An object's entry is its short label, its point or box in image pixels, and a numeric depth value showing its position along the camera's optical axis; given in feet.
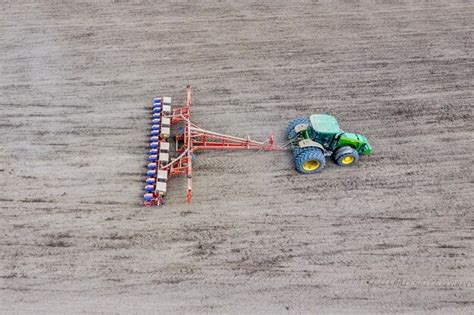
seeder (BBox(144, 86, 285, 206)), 63.26
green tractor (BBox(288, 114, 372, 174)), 66.90
